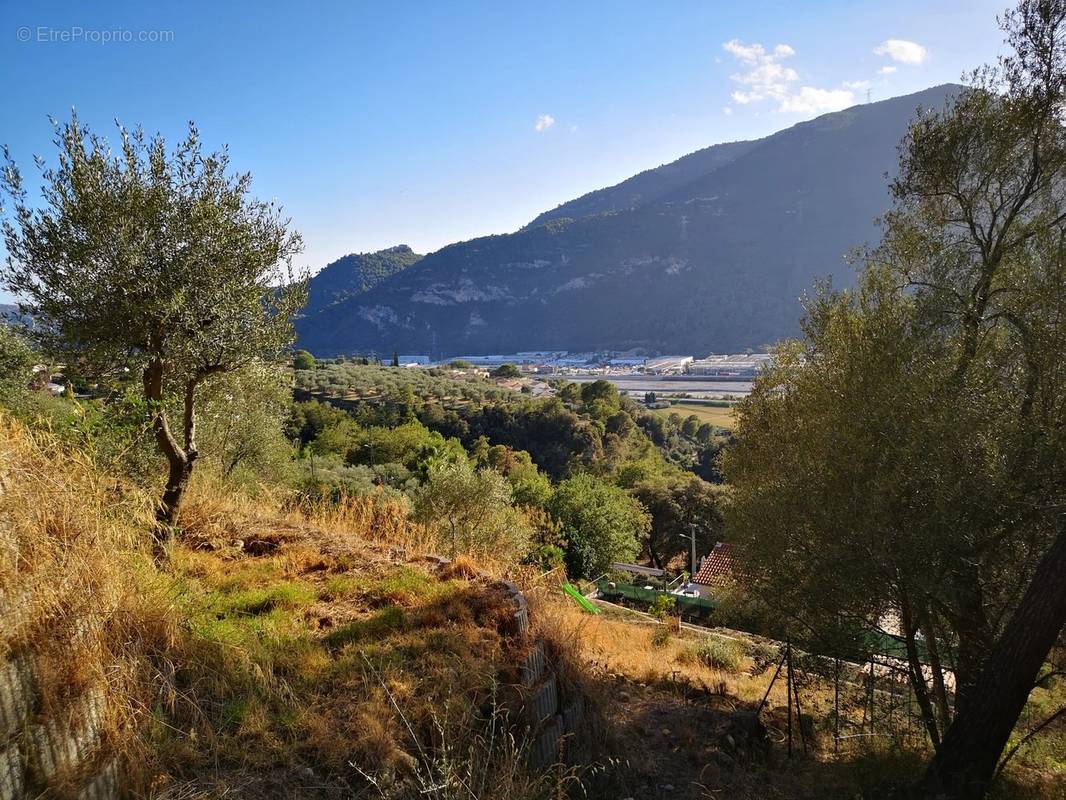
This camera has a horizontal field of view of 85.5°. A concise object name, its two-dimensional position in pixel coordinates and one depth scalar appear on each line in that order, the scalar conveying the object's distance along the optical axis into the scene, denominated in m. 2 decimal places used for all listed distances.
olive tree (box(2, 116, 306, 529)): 5.49
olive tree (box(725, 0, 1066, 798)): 5.64
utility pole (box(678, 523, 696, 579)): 31.36
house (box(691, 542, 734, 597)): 24.55
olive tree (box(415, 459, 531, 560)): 17.54
